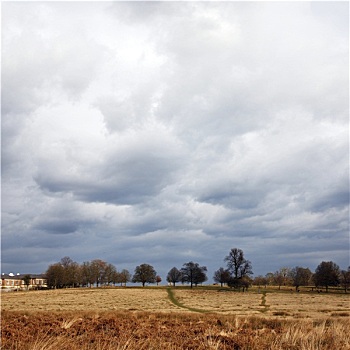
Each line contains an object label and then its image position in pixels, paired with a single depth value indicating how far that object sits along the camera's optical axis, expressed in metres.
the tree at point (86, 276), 158.12
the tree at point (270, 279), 190.00
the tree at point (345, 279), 120.56
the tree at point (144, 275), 161.38
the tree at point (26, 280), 167.86
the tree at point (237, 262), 131.00
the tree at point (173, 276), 168.51
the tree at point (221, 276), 137.62
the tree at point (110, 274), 162.25
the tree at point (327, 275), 120.00
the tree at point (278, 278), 175.75
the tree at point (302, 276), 137.25
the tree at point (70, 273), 145.02
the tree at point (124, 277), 170.75
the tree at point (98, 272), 158.25
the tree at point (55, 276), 142.75
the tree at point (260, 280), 186.38
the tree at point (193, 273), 155.00
